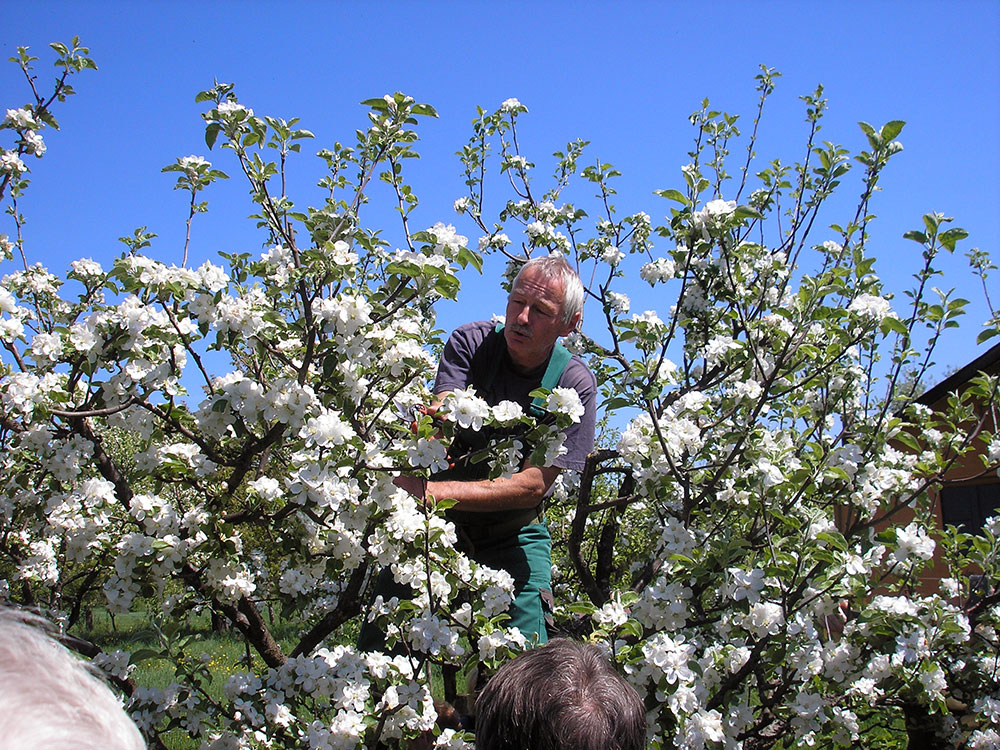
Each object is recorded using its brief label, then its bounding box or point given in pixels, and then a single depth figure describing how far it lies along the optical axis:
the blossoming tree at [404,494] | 2.32
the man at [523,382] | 2.95
